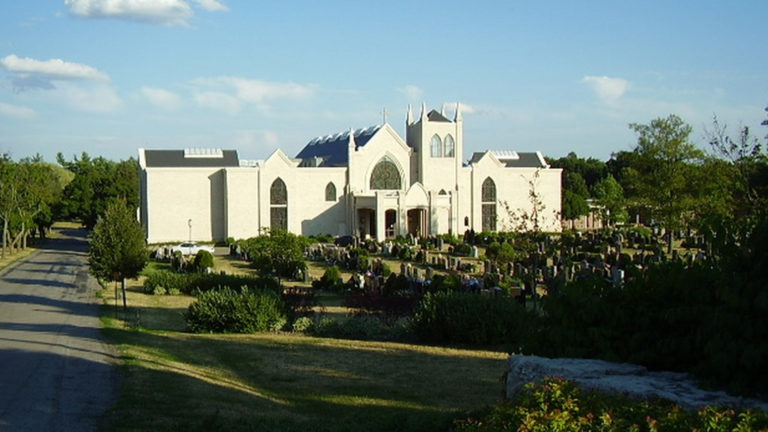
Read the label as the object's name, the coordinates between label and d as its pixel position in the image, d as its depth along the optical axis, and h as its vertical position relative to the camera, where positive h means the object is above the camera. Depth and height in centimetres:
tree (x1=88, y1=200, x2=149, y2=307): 2620 -52
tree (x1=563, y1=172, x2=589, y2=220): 7038 +178
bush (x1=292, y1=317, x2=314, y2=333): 2058 -257
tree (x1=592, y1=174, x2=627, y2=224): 4670 +158
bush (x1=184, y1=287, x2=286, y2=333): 2036 -220
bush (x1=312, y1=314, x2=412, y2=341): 1936 -258
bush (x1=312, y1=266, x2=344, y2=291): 3253 -226
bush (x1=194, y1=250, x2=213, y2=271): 3975 -156
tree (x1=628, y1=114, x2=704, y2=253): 4184 +295
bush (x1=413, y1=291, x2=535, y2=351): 1778 -217
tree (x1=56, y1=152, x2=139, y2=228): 6588 +341
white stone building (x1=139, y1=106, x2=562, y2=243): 5631 +307
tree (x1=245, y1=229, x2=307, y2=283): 3272 -92
